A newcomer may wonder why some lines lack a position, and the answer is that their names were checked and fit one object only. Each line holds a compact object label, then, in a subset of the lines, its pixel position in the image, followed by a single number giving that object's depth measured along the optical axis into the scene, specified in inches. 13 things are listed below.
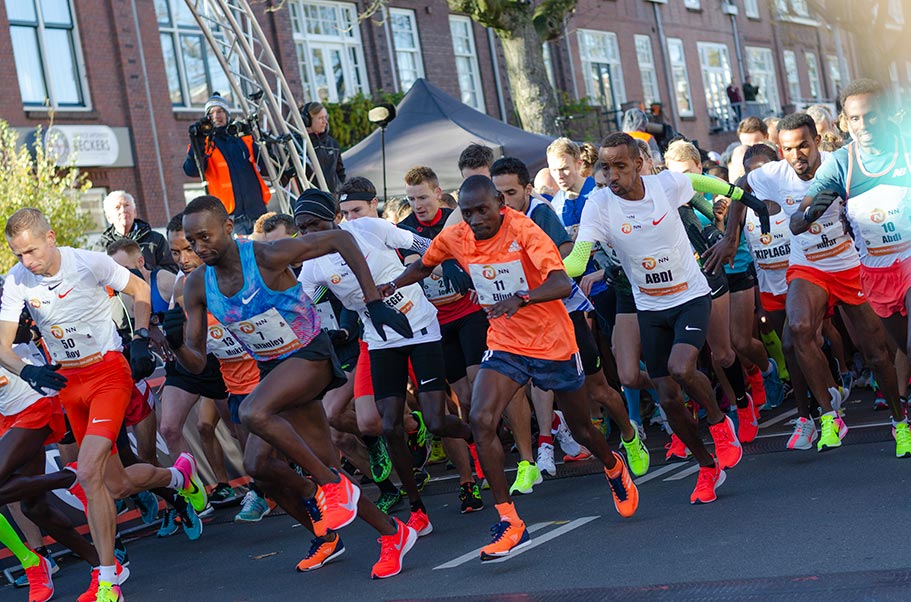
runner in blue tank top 256.2
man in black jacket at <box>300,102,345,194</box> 544.4
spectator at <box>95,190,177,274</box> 431.2
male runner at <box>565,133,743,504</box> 288.2
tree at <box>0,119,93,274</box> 661.3
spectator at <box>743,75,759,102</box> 1466.5
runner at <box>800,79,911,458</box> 284.5
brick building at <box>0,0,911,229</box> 805.2
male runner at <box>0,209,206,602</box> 287.7
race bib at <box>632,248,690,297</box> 292.5
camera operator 498.0
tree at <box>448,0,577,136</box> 815.7
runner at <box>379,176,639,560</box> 260.5
